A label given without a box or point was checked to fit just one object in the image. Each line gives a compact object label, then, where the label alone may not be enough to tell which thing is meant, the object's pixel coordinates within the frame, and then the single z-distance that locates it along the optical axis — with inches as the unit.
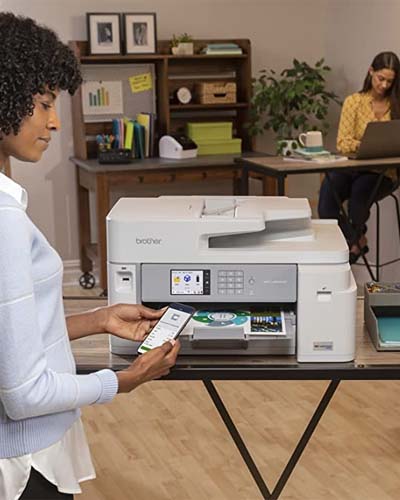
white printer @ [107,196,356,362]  78.9
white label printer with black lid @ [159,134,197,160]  206.5
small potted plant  209.0
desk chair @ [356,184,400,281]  198.6
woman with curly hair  52.4
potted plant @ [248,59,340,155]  210.1
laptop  176.1
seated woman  190.7
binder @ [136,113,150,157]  208.7
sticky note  213.2
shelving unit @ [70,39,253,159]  207.5
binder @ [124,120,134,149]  206.7
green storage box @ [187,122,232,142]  213.8
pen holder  199.2
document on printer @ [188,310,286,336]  79.8
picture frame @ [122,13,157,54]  205.6
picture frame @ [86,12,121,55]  203.8
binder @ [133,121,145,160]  207.2
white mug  181.3
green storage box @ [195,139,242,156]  214.7
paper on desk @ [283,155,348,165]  177.2
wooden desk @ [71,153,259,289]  194.9
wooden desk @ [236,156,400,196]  171.6
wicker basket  212.2
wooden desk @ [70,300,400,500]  79.0
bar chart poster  209.9
